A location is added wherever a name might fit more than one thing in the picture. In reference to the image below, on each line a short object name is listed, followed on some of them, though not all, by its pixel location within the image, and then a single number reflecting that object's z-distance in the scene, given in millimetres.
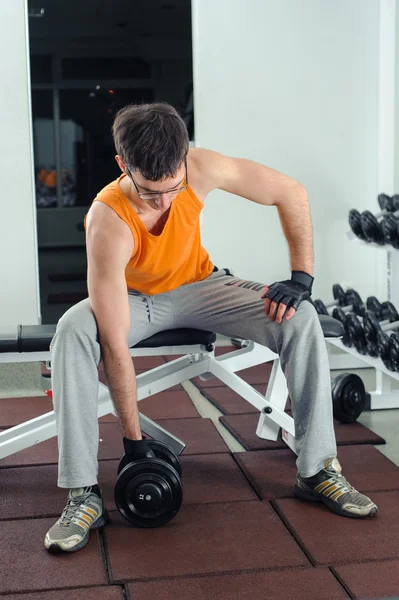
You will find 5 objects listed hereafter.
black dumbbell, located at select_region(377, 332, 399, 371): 2652
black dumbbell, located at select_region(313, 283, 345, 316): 3307
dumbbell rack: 2814
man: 1758
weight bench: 2111
